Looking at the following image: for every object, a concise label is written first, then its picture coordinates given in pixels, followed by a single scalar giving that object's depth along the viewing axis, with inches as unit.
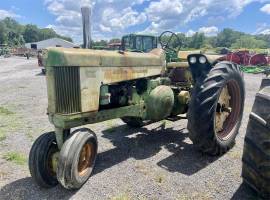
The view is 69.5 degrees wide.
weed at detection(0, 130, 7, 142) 150.2
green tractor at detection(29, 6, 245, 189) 95.9
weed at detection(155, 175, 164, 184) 103.7
